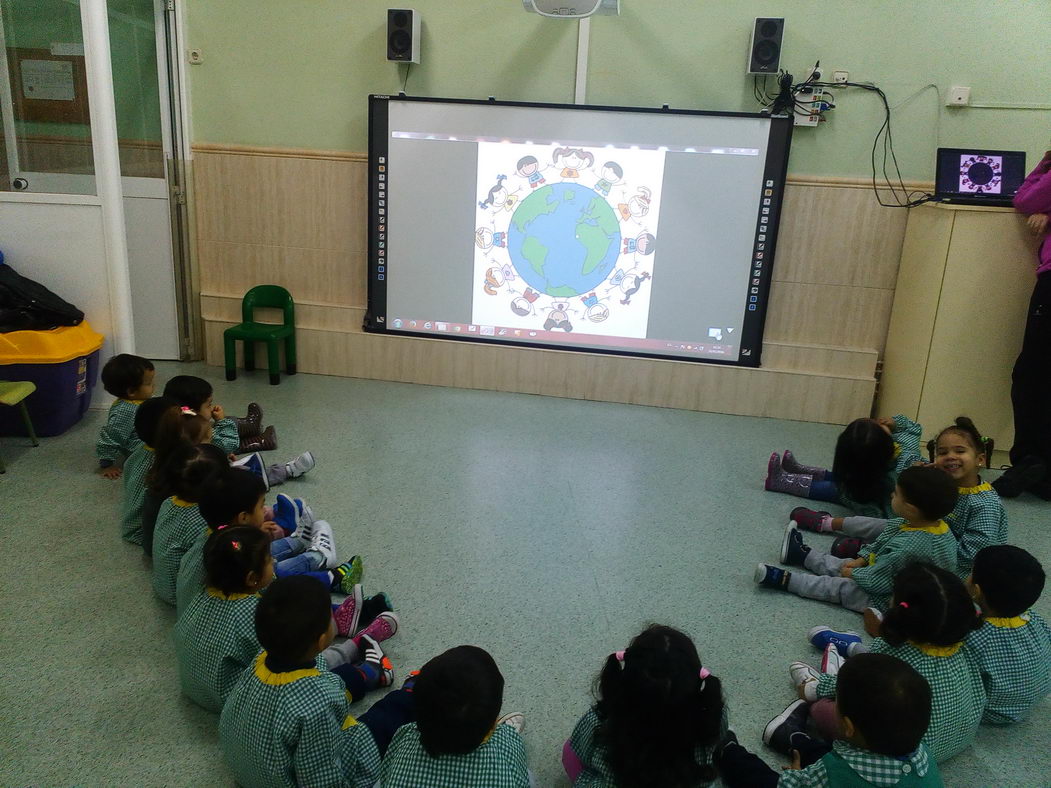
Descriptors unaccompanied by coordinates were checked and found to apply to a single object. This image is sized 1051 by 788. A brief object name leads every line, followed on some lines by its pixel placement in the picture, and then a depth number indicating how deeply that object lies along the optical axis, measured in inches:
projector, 141.3
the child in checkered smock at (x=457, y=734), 56.1
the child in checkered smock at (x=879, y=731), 58.1
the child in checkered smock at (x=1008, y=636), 78.4
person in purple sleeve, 144.4
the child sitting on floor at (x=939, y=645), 71.2
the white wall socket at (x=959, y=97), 167.5
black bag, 146.3
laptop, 157.9
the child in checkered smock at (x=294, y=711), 63.7
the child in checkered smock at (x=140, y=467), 105.6
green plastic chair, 186.9
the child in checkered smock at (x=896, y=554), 94.5
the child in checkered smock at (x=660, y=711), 57.3
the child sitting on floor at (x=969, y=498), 102.6
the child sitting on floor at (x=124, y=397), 125.3
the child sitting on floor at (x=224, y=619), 74.9
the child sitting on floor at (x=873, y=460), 120.6
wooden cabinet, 152.4
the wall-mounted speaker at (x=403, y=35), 175.8
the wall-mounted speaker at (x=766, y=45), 165.5
